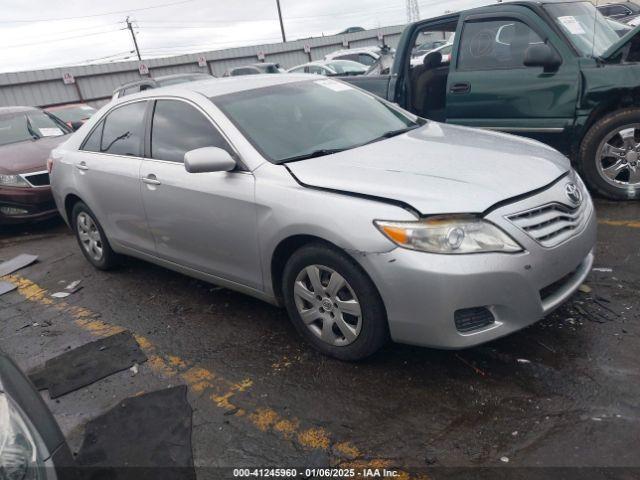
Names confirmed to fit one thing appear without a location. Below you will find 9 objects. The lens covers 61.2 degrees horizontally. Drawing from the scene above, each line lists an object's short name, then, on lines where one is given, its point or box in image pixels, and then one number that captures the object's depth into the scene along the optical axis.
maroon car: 6.81
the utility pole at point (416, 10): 57.93
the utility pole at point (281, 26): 38.71
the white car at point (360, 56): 19.00
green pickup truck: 4.71
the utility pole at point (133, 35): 48.84
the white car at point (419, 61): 6.53
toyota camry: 2.57
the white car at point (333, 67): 15.90
